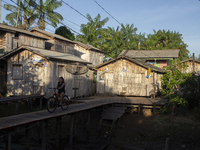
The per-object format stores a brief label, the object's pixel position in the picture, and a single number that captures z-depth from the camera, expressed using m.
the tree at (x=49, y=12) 36.09
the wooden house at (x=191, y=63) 25.72
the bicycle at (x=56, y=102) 9.97
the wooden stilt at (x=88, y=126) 13.19
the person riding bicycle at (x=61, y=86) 10.96
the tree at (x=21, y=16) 33.91
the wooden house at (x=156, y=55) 31.39
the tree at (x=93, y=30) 37.06
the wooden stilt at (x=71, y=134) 11.17
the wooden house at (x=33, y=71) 17.45
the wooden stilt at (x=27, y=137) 9.09
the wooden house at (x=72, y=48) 28.19
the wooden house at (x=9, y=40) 20.64
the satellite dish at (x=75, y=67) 16.31
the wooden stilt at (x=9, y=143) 7.64
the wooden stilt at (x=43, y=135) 9.41
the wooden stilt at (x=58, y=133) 11.53
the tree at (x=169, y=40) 45.94
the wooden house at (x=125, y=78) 19.36
